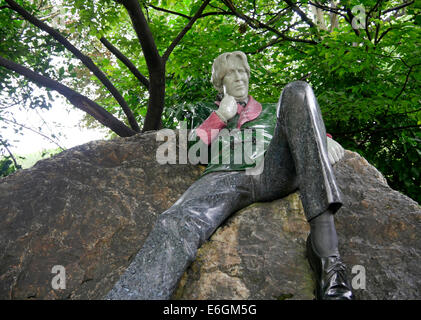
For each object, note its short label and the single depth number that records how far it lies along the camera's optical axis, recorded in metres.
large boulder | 1.86
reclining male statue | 1.67
